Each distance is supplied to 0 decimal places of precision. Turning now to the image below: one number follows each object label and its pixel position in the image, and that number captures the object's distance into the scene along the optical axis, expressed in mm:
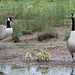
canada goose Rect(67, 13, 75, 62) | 17425
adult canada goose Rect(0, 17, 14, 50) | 22953
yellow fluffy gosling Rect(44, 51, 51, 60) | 18062
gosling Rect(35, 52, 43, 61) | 18016
